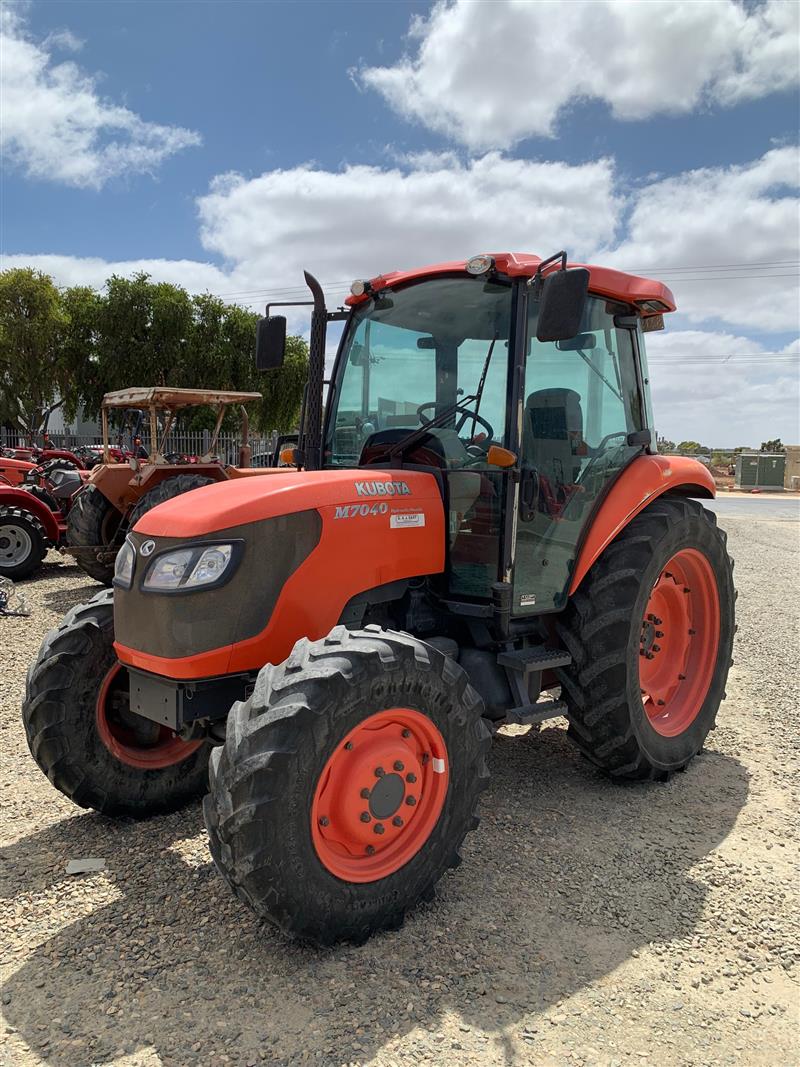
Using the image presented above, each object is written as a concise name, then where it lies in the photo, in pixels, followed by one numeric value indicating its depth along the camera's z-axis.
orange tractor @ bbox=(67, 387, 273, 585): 8.71
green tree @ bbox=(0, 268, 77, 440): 25.64
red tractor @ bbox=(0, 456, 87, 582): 9.60
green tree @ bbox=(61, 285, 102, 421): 26.14
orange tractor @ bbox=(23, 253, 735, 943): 2.64
